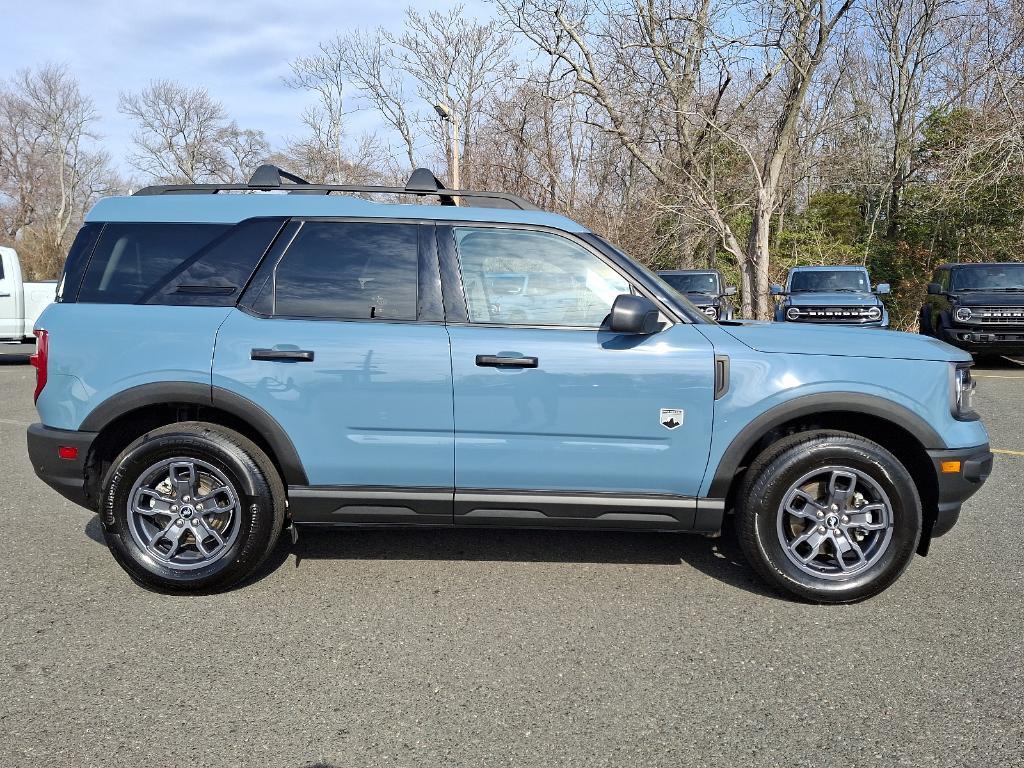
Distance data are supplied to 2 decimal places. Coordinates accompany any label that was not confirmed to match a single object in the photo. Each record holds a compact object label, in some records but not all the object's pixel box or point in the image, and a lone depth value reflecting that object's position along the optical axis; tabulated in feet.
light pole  67.72
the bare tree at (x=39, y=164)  170.71
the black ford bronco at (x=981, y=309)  41.70
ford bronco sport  11.27
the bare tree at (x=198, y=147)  179.32
